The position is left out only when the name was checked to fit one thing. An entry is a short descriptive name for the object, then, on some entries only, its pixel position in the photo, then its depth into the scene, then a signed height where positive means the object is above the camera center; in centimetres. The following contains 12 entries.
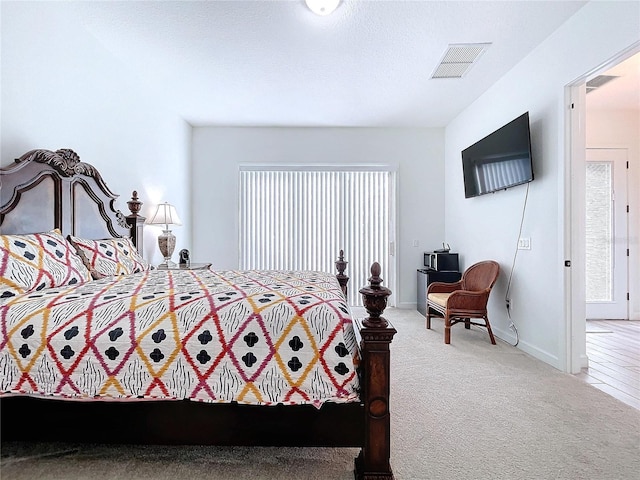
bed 149 -54
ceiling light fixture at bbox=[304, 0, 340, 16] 255 +166
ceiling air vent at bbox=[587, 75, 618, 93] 376 +167
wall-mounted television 333 +83
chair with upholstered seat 366 -60
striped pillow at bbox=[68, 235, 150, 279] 251 -11
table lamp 389 +20
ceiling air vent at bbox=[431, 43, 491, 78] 318 +168
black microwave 496 -30
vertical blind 553 +34
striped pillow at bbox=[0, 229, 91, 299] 181 -12
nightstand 381 -28
